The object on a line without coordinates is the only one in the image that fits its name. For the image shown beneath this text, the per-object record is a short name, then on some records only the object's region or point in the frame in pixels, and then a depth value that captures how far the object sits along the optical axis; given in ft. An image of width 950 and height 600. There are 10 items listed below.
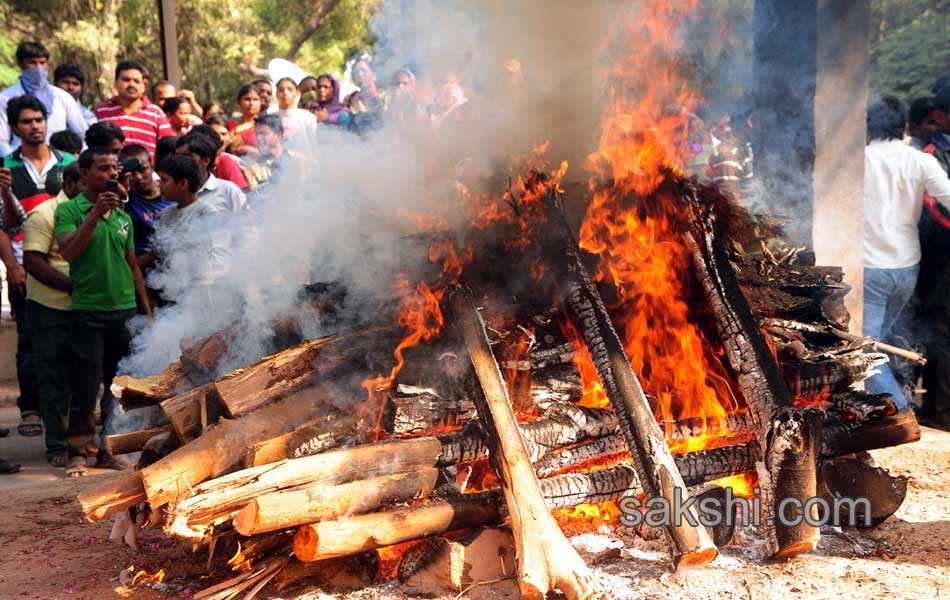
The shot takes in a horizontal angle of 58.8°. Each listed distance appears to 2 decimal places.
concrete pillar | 21.30
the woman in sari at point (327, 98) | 33.06
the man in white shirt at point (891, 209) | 23.13
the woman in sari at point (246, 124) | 30.42
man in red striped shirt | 28.40
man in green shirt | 20.21
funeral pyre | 12.15
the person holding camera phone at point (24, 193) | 22.67
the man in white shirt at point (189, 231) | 19.58
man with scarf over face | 27.48
